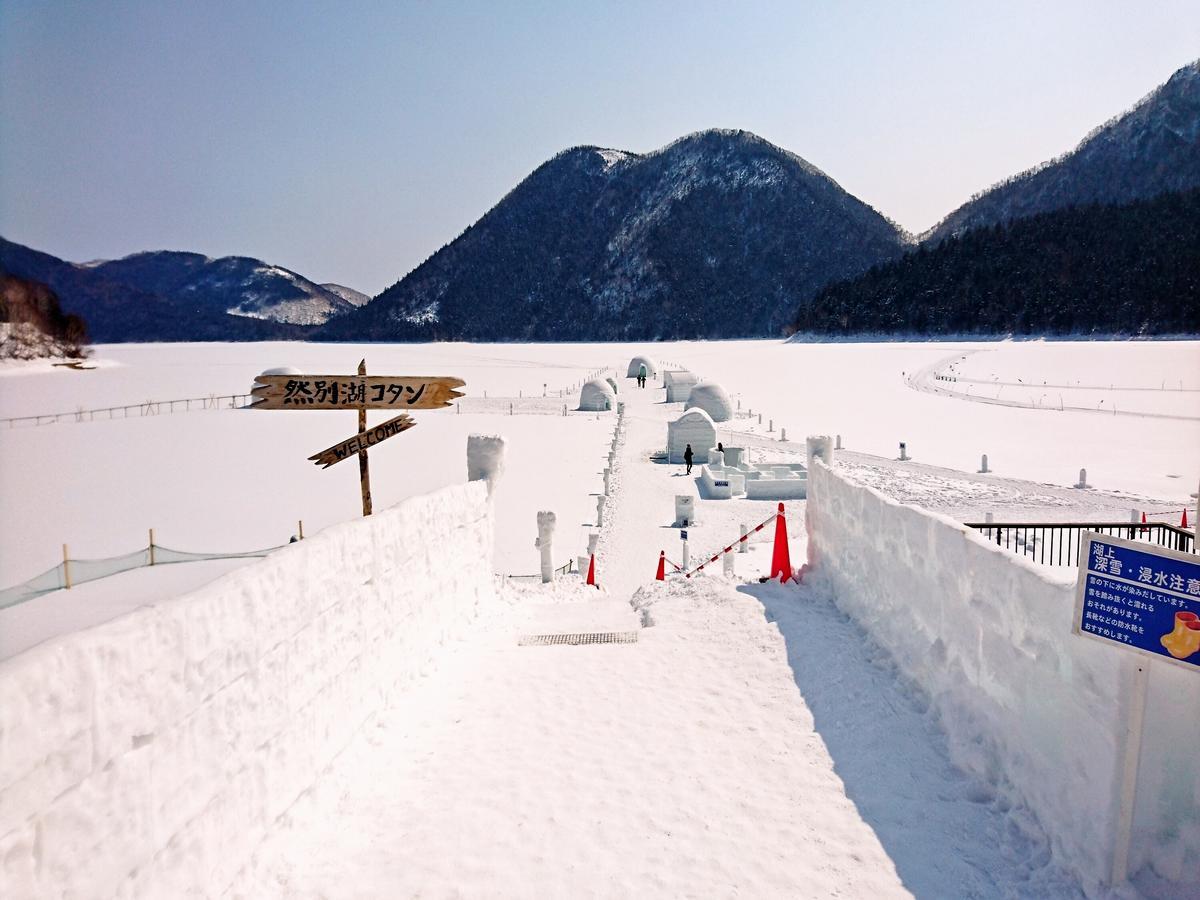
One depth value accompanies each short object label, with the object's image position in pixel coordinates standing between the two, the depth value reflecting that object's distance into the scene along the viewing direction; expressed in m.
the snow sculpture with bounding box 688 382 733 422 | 40.16
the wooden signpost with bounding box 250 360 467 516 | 7.94
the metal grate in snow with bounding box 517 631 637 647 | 8.78
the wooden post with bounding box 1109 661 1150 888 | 3.59
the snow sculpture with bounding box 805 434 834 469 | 11.59
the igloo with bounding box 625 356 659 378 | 71.38
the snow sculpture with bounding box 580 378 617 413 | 46.94
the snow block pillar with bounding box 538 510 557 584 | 13.48
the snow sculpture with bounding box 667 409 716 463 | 28.75
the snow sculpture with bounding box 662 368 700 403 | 49.22
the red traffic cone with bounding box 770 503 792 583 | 10.74
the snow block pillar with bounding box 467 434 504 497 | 10.20
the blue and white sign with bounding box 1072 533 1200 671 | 3.41
